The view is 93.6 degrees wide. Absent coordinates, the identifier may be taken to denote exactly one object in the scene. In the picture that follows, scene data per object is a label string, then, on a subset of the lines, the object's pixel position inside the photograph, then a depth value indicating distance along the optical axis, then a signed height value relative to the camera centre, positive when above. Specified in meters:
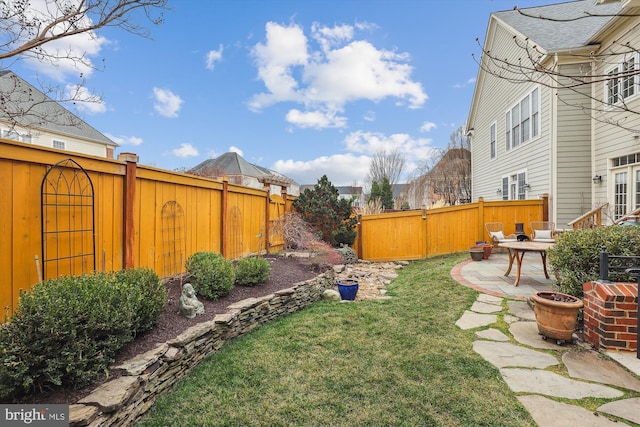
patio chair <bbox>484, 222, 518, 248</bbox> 8.02 -0.43
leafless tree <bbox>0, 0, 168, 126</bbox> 4.02 +2.60
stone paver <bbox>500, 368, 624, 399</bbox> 2.13 -1.31
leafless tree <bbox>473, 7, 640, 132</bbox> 6.69 +3.44
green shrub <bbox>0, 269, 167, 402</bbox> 1.70 -0.74
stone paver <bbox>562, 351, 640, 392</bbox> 2.26 -1.28
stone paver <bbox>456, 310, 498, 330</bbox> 3.53 -1.31
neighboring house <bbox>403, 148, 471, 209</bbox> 18.81 +2.31
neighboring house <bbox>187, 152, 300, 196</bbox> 22.50 +3.67
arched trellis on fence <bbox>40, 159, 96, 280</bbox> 2.52 -0.07
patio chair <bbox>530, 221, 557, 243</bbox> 6.86 -0.44
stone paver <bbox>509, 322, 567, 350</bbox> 2.94 -1.30
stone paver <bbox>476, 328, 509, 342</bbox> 3.15 -1.32
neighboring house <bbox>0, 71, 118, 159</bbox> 12.78 +3.84
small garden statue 3.09 -0.96
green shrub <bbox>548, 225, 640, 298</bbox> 3.17 -0.42
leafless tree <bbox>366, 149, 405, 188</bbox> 25.02 +4.01
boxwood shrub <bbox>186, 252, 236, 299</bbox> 3.61 -0.75
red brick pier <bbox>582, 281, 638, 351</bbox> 2.63 -0.92
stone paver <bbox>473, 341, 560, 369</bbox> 2.62 -1.32
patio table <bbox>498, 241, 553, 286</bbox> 4.65 -0.55
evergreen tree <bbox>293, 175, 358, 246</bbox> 8.54 -0.01
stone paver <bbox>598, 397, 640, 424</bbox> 1.87 -1.27
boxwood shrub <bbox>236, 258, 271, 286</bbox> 4.30 -0.85
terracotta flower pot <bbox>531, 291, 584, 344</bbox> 2.88 -1.02
